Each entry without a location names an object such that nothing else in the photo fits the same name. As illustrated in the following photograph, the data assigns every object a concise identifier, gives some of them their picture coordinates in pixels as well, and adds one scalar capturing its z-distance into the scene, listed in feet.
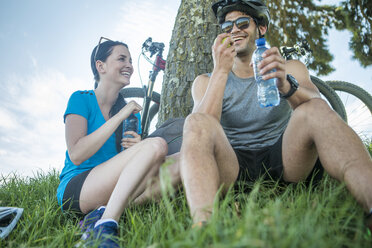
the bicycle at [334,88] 11.96
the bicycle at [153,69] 11.81
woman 5.90
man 4.78
